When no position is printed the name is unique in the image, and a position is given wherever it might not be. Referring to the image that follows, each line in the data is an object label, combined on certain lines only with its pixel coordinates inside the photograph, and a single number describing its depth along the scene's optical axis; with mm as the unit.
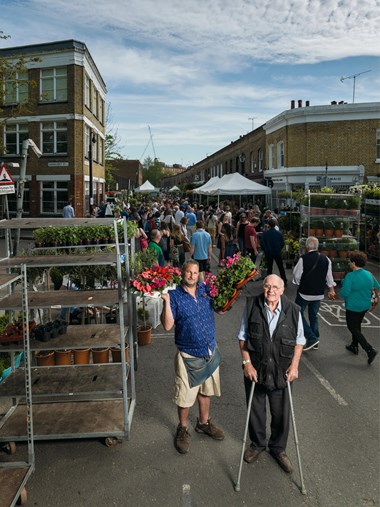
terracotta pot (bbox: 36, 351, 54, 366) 6578
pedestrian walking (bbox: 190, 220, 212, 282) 12367
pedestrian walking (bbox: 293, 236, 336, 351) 7562
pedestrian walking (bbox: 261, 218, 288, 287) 12445
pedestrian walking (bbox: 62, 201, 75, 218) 22303
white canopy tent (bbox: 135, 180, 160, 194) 47488
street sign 10273
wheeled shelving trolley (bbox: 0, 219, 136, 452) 4934
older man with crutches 4418
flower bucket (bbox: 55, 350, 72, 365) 6598
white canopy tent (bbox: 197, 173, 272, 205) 23875
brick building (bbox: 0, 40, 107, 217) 29062
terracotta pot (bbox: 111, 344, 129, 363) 6852
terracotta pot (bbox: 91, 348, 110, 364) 6789
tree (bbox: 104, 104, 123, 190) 55000
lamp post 24270
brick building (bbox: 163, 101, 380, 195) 29875
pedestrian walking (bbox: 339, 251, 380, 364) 7062
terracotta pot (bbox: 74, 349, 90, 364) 6684
